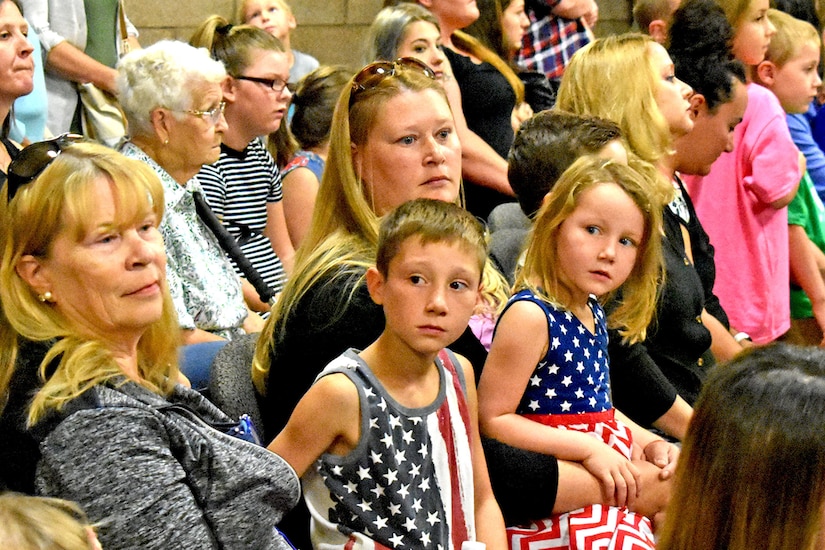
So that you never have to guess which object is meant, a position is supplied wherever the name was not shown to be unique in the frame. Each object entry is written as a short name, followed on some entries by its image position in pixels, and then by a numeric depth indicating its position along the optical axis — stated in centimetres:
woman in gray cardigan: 344
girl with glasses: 816
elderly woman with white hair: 657
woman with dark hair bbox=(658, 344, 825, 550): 280
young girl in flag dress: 467
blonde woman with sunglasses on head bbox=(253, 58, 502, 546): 453
